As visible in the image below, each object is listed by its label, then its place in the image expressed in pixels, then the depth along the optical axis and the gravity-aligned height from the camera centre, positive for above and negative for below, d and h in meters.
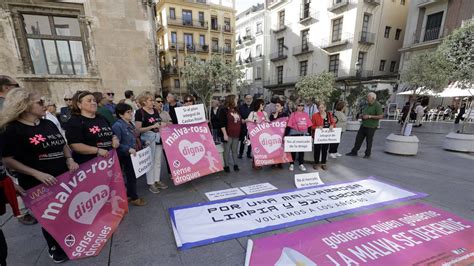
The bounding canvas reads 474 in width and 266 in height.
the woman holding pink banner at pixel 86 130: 2.45 -0.48
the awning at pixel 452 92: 12.30 -0.07
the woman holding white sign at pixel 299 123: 4.82 -0.75
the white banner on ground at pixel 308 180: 3.93 -1.72
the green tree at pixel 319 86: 14.37 +0.34
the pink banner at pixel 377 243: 2.04 -1.68
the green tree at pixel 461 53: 5.74 +1.08
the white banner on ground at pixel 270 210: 2.58 -1.75
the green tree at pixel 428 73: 5.70 +0.52
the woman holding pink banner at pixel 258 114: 4.86 -0.55
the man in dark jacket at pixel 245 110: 5.55 -0.51
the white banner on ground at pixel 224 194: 3.50 -1.79
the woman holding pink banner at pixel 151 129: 3.57 -0.67
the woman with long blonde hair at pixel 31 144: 1.82 -0.51
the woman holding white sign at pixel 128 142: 3.06 -0.78
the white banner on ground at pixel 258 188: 3.71 -1.81
